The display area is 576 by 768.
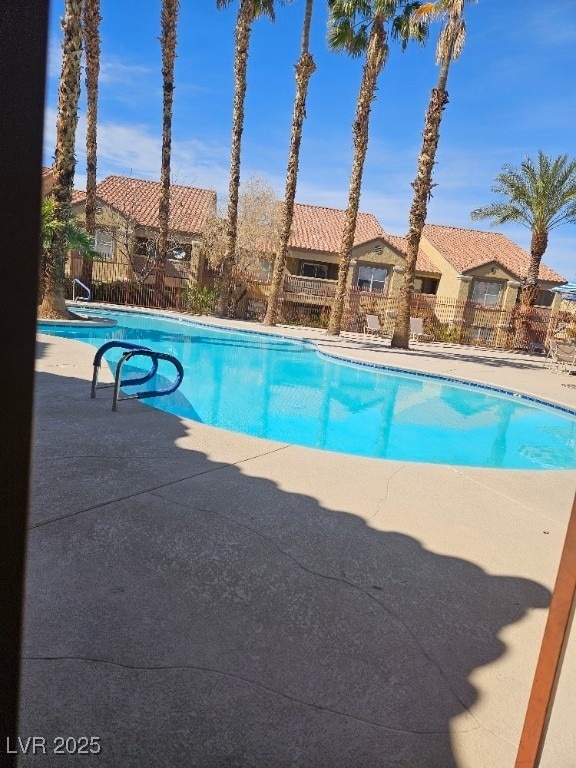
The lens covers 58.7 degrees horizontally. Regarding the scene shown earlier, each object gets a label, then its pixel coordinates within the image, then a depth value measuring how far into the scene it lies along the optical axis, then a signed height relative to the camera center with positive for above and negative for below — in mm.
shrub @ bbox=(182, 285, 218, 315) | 24891 -289
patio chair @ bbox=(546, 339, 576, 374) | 16219 -499
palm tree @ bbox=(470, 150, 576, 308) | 23344 +6301
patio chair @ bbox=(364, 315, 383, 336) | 24375 -398
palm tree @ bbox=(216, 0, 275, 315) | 20141 +8363
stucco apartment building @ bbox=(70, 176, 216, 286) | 25359 +3620
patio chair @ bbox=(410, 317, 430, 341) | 23359 -305
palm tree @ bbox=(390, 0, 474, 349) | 15547 +5929
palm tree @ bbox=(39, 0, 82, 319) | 13117 +3173
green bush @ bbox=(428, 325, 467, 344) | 26078 -453
